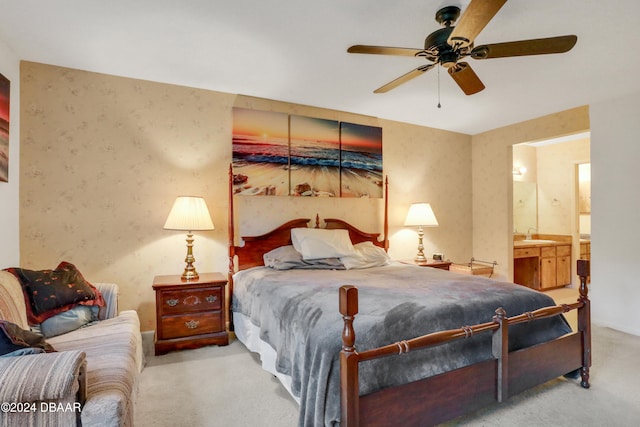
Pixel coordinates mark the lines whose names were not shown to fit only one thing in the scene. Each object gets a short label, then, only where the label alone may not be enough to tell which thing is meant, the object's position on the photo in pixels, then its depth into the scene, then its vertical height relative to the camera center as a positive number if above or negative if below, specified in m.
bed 1.55 -0.73
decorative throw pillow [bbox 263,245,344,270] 3.27 -0.49
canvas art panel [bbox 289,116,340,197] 3.83 +0.64
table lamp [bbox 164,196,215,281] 2.93 -0.05
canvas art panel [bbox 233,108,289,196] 3.56 +0.64
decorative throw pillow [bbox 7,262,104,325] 2.07 -0.50
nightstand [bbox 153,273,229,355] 2.86 -0.87
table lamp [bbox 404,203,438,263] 4.23 -0.08
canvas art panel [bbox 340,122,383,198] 4.12 +0.64
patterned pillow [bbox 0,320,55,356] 1.31 -0.51
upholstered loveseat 1.20 -0.71
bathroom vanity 5.29 -0.85
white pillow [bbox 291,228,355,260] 3.41 -0.32
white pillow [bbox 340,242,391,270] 3.40 -0.48
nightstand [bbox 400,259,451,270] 4.15 -0.64
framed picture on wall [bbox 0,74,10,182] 2.43 +0.62
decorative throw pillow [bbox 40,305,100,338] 2.07 -0.68
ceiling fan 1.70 +0.92
